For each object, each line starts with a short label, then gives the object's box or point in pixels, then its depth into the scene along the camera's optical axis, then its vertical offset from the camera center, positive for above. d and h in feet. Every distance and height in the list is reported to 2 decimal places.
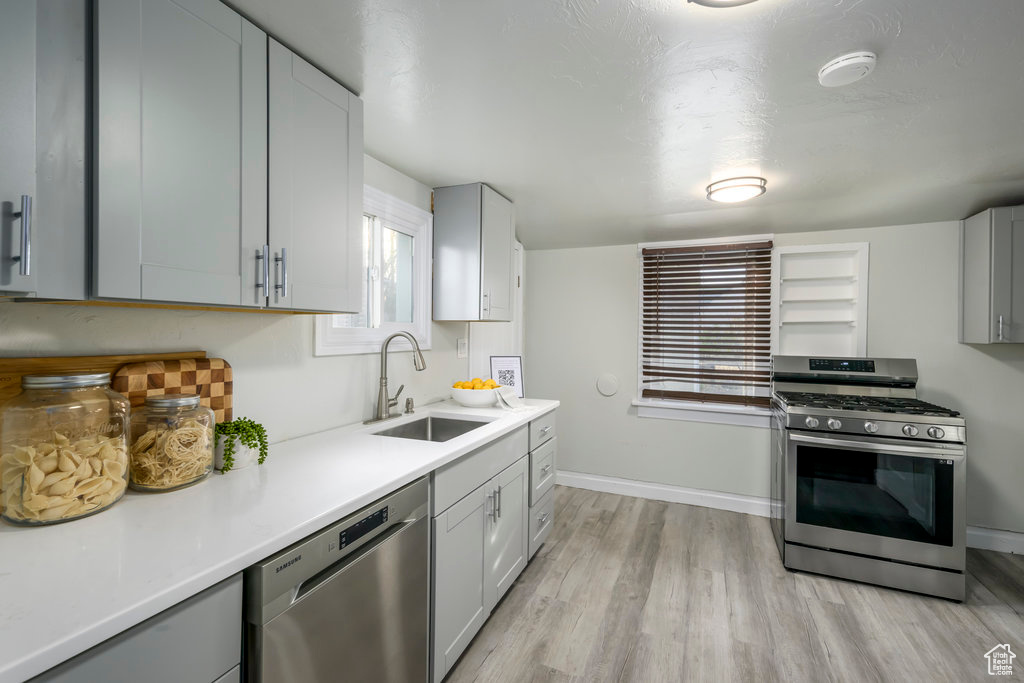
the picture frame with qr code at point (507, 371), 10.39 -0.76
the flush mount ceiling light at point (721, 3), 3.61 +2.67
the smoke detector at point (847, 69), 4.34 +2.66
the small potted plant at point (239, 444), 4.57 -1.11
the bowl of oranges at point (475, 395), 8.50 -1.08
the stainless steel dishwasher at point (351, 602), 3.16 -2.21
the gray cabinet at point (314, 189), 4.44 +1.56
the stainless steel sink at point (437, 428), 7.63 -1.57
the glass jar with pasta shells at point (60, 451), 3.13 -0.85
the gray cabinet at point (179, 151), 3.16 +1.44
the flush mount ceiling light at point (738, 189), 7.76 +2.61
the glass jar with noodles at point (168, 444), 3.88 -0.96
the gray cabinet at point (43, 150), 2.66 +1.13
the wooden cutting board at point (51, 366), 3.43 -0.27
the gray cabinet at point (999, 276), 8.54 +1.27
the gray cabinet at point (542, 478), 8.54 -2.76
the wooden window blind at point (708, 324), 11.37 +0.41
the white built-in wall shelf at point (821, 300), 10.57 +0.96
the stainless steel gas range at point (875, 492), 7.76 -2.70
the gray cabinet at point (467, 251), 8.39 +1.61
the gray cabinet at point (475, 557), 5.56 -3.10
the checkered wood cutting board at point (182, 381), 4.13 -0.46
